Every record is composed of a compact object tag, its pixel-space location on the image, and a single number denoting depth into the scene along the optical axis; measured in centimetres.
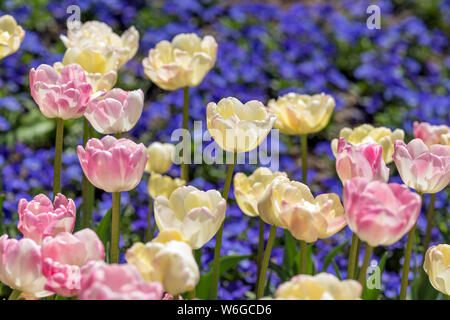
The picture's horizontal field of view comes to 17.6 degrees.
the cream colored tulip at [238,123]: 159
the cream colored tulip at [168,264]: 140
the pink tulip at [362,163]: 152
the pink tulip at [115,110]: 163
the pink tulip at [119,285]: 134
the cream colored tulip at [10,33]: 178
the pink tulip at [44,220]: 149
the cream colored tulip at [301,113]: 183
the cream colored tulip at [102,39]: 184
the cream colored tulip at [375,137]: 174
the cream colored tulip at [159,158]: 195
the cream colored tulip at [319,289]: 137
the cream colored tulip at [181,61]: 187
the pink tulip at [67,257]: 143
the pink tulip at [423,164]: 157
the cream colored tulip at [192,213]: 149
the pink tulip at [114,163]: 152
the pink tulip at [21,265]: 143
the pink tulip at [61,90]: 162
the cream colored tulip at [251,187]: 166
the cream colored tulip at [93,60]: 176
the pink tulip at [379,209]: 141
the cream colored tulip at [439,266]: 155
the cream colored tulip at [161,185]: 190
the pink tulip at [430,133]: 180
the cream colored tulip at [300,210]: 149
